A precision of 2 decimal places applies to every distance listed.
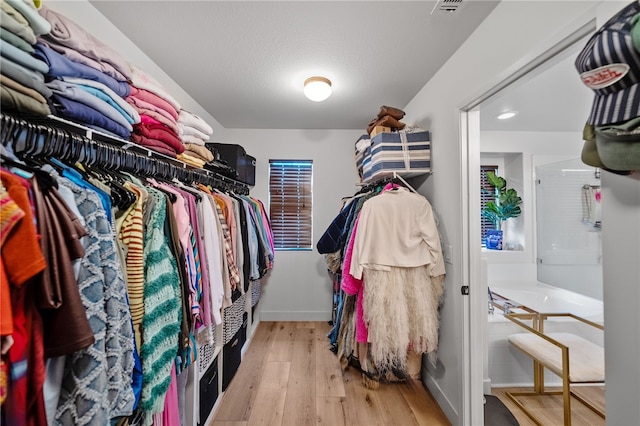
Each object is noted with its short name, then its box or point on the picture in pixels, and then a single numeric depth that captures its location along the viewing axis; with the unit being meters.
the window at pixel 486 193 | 3.39
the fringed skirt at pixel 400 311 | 1.74
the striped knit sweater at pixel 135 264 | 0.94
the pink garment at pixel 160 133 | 1.28
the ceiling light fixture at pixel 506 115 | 2.58
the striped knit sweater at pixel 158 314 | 0.96
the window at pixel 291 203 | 3.45
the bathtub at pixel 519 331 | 2.20
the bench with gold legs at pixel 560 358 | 1.67
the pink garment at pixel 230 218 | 1.86
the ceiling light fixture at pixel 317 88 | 1.96
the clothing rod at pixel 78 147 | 0.75
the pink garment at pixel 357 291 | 1.90
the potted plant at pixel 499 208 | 3.08
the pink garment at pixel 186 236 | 1.21
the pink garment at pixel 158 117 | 1.29
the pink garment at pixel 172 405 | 1.16
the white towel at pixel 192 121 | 1.63
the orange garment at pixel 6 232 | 0.53
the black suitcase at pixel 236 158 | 2.61
